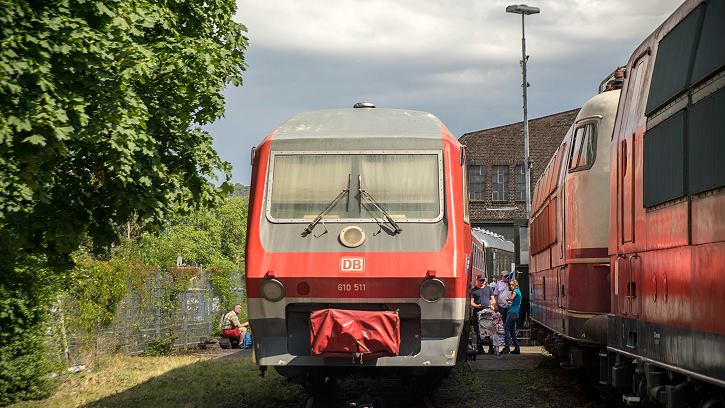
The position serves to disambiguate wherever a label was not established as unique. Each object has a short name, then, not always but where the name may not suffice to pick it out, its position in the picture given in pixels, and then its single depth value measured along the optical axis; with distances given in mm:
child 20495
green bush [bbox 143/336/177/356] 23219
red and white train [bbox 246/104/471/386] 10680
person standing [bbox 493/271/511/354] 22338
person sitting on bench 26250
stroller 20531
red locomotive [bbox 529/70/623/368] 11930
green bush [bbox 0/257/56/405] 13914
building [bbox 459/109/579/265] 54406
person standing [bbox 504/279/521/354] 21609
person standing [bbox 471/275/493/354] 21844
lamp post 37162
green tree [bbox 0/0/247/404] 10391
